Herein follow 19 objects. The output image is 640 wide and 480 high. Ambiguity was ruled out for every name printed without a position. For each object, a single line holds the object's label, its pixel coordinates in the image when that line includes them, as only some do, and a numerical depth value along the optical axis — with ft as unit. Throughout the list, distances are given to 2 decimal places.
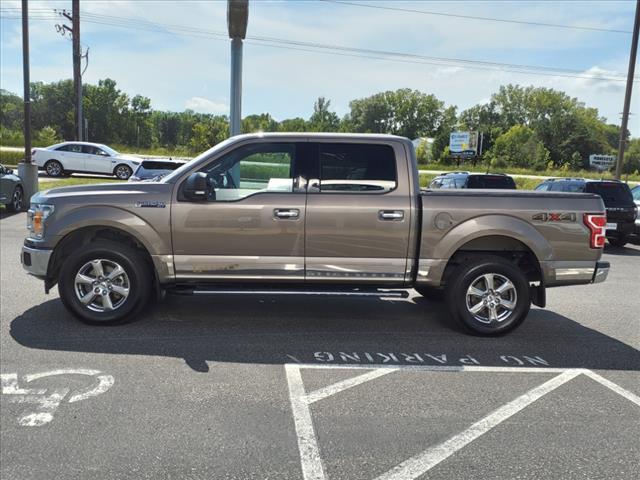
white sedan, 82.79
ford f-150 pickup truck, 17.63
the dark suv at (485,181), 43.52
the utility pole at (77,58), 89.81
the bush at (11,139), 177.79
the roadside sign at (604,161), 199.68
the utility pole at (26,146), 53.26
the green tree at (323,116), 393.50
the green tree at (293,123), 351.87
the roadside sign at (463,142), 230.27
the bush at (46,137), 185.98
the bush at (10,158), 110.63
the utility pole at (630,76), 71.36
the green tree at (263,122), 290.76
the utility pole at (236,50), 40.19
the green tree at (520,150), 276.21
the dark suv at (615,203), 42.88
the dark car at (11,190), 47.50
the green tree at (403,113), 413.39
